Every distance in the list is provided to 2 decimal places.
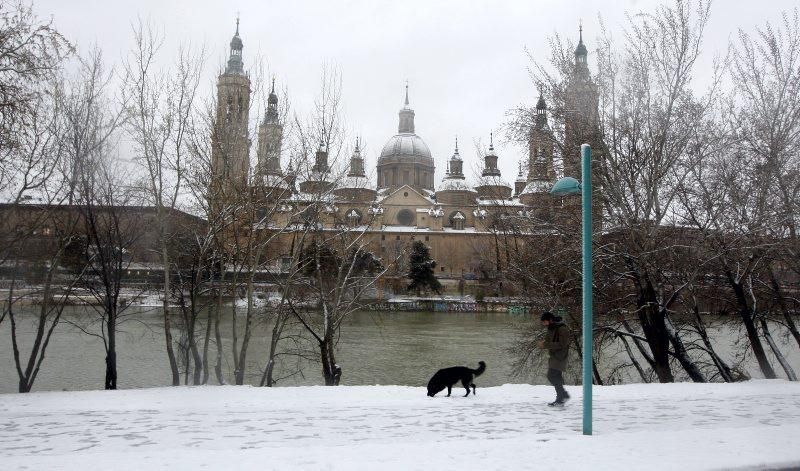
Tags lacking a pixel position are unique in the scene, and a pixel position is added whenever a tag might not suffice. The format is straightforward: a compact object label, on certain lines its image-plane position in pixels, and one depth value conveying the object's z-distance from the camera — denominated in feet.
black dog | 27.32
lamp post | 20.30
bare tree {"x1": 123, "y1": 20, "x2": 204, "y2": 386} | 39.01
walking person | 25.22
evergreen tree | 180.14
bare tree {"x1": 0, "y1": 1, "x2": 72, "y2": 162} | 25.48
